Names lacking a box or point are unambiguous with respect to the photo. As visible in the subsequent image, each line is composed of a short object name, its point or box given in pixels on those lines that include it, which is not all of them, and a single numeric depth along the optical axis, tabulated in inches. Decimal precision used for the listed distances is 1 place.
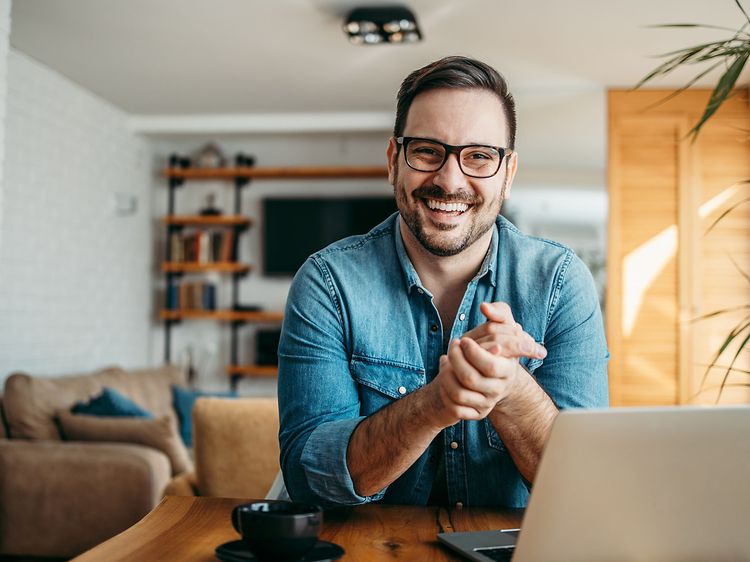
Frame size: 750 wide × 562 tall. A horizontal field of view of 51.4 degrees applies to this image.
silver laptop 28.9
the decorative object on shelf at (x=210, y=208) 241.4
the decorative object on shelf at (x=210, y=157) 239.0
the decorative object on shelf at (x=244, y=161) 238.2
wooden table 34.9
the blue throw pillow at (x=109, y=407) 142.2
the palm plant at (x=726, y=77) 59.7
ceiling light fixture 145.5
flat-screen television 233.8
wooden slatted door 189.5
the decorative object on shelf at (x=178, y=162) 242.2
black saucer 31.9
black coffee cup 30.5
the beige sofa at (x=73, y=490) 126.3
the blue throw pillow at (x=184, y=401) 186.1
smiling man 50.3
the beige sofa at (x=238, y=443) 93.8
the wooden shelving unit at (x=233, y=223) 231.6
